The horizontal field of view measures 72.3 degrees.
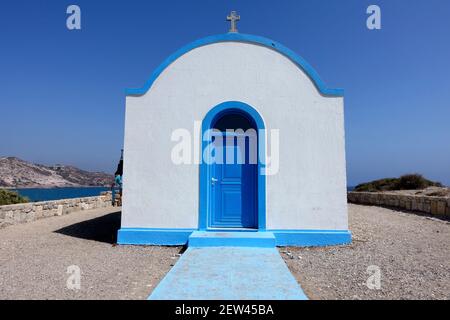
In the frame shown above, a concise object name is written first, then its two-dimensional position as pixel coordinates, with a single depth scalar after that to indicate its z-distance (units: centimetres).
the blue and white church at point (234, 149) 632
